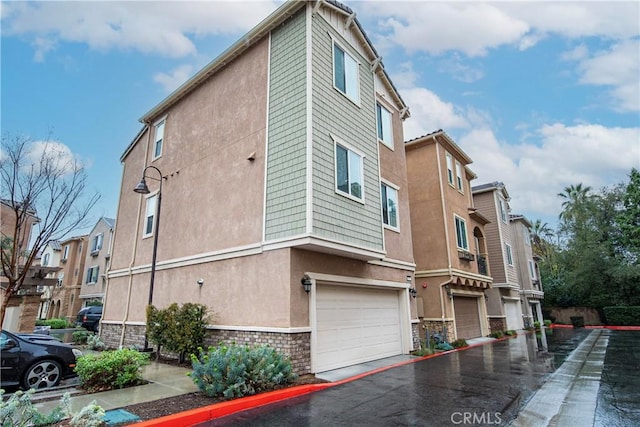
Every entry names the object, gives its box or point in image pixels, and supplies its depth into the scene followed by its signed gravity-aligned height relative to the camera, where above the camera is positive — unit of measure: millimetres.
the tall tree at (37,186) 8406 +3151
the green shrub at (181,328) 9250 -438
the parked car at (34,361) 7059 -979
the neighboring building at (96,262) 30812 +4546
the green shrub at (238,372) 6160 -1100
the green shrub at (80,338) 15083 -1045
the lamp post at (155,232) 10641 +2699
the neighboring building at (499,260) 21625 +3069
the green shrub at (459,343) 14109 -1418
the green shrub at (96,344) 12914 -1126
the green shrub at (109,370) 6781 -1111
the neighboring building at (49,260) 36938 +5627
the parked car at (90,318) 19938 -277
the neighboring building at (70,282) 34625 +3077
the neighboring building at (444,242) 15516 +3083
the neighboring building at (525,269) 27375 +3022
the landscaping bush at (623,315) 28416 -783
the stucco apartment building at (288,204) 8414 +3067
